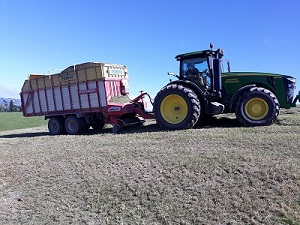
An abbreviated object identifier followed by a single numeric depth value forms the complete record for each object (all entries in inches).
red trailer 359.3
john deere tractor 284.0
